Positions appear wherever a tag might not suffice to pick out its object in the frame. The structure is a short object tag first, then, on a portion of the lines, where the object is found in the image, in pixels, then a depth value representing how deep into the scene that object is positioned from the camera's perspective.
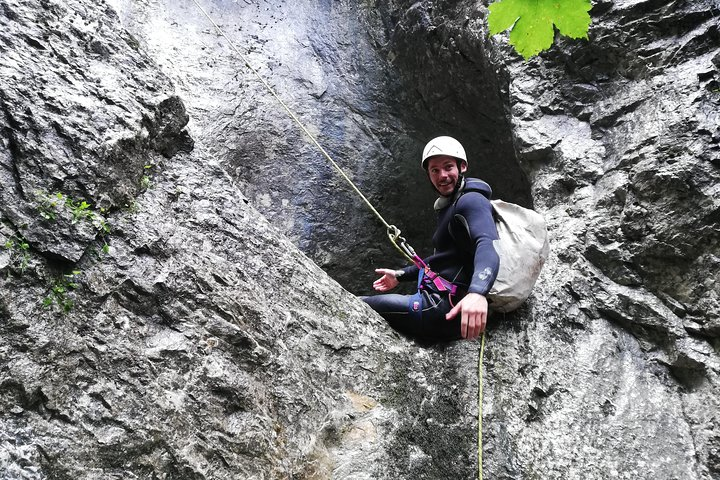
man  3.51
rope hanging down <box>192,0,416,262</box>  6.32
